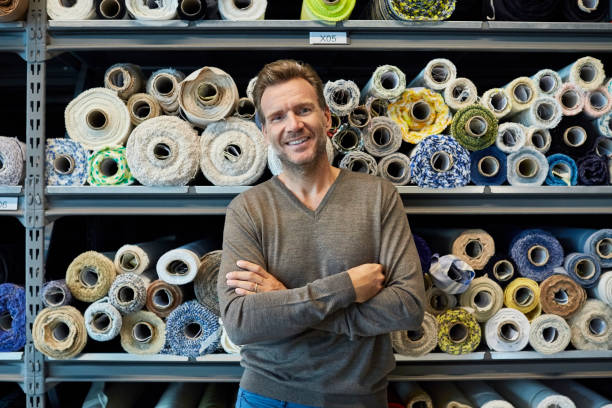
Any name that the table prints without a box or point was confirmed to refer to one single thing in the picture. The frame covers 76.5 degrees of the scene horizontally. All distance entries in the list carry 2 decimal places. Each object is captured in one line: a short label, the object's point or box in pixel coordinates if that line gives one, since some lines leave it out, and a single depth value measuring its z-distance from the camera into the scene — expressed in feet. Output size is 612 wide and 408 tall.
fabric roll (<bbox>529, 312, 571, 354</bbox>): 4.25
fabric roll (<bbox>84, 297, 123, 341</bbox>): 4.07
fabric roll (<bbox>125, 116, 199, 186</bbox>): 4.05
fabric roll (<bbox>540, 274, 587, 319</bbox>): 4.28
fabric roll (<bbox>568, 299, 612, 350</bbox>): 4.35
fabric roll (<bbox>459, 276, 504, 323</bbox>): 4.32
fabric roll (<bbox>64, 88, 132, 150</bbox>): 4.20
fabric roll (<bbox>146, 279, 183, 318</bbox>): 4.20
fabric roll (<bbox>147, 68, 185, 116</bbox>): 4.26
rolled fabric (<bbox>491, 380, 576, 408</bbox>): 4.31
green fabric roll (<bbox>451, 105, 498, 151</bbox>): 4.14
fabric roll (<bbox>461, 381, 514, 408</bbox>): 4.33
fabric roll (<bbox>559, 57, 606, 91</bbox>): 4.26
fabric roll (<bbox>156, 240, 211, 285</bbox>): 4.03
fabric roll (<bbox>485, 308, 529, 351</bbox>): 4.28
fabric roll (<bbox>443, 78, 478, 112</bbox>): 4.22
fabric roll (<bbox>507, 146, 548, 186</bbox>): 4.21
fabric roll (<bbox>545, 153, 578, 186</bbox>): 4.28
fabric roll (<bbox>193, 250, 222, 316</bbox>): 4.22
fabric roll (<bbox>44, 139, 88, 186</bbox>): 4.22
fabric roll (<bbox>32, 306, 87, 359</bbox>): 4.11
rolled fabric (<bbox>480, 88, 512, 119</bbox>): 4.28
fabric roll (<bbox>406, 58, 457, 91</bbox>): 4.20
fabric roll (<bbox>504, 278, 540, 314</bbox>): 4.32
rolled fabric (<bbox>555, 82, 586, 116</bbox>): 4.26
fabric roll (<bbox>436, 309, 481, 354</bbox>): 4.26
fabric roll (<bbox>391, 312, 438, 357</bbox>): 4.24
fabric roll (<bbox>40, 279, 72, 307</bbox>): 4.16
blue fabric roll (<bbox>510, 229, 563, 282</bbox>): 4.37
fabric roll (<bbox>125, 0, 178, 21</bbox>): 4.06
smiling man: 3.07
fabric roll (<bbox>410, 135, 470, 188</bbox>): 4.09
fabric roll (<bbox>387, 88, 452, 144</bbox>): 4.30
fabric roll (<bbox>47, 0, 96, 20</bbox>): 4.16
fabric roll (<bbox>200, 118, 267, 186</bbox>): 4.13
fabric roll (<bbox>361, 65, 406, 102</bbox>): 4.14
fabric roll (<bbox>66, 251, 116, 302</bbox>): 4.16
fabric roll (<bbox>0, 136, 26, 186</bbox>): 4.16
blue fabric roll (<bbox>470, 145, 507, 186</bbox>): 4.28
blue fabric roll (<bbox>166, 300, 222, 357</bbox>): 4.17
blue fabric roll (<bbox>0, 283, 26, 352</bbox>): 4.24
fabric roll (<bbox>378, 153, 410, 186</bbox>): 4.18
